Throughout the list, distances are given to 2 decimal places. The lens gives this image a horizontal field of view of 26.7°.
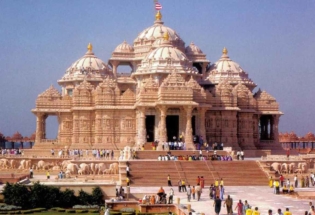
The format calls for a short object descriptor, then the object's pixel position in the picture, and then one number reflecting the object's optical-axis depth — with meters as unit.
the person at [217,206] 28.69
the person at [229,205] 28.88
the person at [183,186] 39.05
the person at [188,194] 34.49
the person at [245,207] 28.32
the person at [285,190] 37.40
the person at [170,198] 33.25
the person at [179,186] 38.94
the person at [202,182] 39.48
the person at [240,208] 27.80
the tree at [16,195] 34.53
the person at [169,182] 41.34
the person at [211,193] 35.78
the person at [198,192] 34.94
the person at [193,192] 35.31
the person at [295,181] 42.59
